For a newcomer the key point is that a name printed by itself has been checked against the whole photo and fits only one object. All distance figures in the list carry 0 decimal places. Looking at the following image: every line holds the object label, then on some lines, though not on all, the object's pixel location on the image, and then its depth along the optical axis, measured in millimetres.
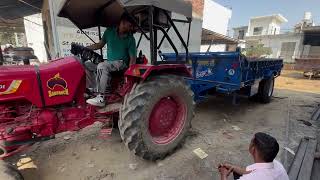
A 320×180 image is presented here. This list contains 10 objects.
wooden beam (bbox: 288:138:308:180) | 2067
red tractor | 1786
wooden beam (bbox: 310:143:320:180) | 2087
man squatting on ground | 1151
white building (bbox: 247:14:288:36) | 23049
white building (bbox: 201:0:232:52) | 13594
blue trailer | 3477
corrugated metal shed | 6251
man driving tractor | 2158
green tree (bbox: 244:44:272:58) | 17153
